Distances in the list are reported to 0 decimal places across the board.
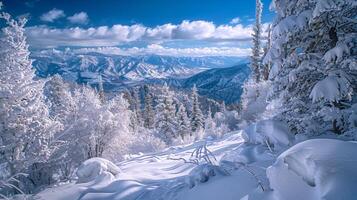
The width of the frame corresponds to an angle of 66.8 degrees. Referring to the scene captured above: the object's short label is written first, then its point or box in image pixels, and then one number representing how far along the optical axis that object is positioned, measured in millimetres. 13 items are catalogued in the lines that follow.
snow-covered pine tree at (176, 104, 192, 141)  48125
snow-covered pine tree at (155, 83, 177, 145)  47031
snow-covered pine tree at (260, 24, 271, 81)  34812
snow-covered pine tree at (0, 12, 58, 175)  11070
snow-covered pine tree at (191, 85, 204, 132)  49406
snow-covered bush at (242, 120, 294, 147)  9195
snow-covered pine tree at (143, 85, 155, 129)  64988
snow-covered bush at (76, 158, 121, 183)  10442
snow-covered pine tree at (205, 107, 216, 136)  39250
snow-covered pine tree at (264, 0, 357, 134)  7523
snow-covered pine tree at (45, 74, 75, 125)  20609
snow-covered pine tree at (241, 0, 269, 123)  33369
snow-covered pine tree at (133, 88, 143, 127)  67538
